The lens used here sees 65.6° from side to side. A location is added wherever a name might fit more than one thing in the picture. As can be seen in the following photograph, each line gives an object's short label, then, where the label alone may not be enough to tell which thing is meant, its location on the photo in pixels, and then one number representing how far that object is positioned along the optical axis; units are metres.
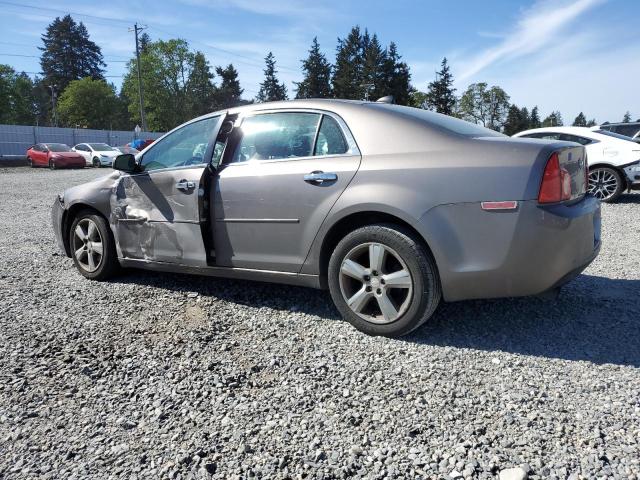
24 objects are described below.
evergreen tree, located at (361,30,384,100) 72.11
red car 27.77
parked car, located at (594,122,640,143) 12.21
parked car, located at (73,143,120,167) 29.84
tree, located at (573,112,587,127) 113.88
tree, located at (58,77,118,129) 73.56
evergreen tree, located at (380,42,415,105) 73.12
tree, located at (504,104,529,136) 93.60
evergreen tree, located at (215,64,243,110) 80.94
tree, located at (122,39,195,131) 74.81
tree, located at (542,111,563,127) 114.16
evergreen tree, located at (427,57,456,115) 79.38
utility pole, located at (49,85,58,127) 81.21
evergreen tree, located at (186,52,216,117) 78.12
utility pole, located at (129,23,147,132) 56.81
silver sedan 2.92
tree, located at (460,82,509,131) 99.25
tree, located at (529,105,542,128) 115.44
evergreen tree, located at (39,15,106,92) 88.31
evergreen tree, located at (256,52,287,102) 79.06
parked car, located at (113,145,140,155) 30.15
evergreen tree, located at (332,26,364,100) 73.25
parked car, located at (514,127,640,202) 9.45
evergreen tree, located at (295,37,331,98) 74.31
